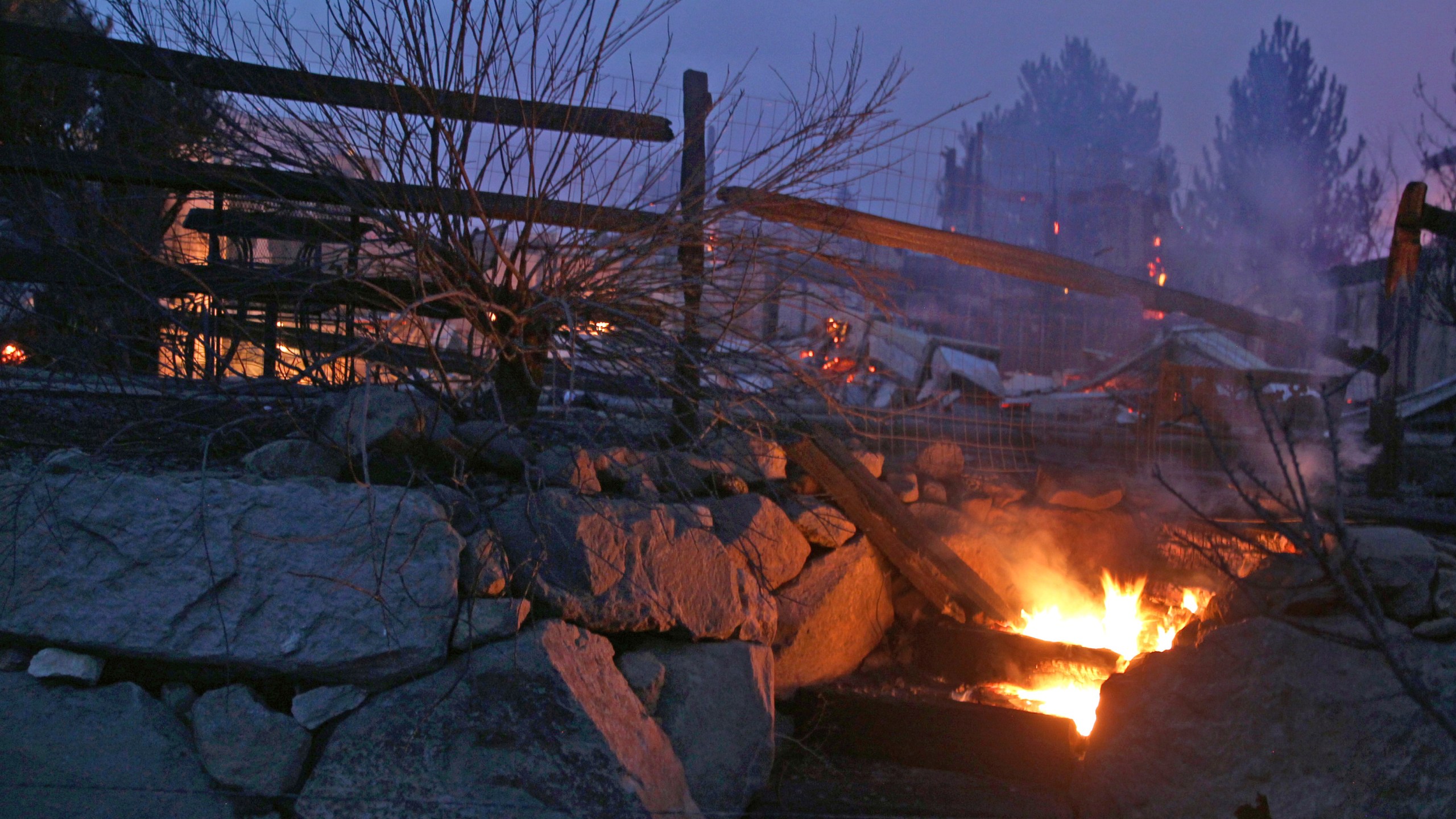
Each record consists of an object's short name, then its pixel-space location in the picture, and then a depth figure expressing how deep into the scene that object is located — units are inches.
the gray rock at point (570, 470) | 129.5
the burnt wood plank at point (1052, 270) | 163.8
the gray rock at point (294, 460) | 116.6
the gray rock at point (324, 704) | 101.3
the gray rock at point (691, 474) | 140.7
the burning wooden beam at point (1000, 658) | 159.9
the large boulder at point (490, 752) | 97.7
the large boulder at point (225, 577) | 99.5
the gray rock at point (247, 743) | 97.0
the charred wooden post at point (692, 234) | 142.5
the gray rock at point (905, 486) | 178.5
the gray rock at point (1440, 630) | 118.7
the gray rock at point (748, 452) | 153.3
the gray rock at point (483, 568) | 109.0
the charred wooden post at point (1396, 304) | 183.0
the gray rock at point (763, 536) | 141.9
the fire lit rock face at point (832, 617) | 152.4
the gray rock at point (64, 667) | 97.5
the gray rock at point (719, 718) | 122.7
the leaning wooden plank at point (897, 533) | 160.4
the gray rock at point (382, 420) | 121.5
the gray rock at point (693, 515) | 133.3
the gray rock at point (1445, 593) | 124.0
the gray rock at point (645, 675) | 121.2
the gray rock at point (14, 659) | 98.2
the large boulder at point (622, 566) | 116.3
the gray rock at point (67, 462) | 106.0
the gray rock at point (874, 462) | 174.9
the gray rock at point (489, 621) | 105.9
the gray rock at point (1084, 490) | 182.5
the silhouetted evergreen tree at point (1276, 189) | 887.7
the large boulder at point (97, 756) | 91.5
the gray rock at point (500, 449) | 133.3
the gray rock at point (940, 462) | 188.4
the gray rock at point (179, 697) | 101.1
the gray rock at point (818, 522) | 160.1
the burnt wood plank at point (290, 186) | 136.5
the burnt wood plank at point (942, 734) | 139.8
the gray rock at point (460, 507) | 115.9
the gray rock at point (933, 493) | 183.6
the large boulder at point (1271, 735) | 109.4
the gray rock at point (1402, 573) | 124.6
